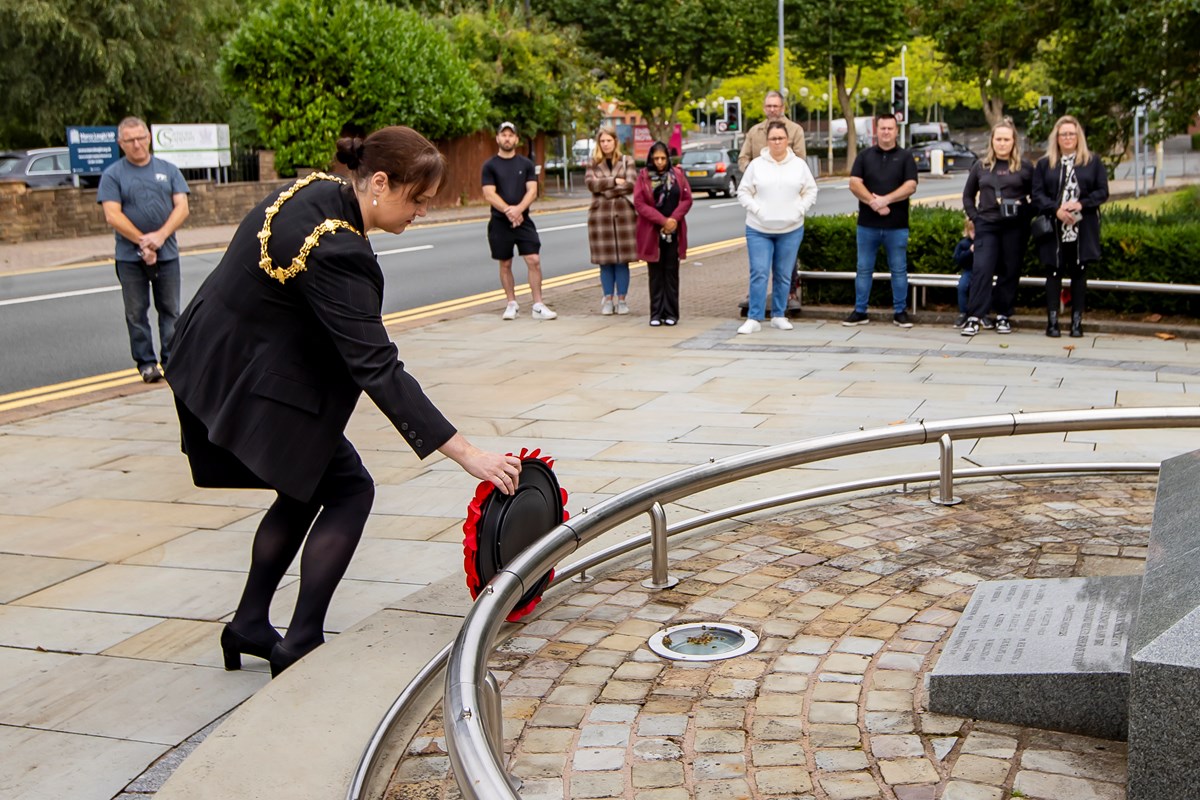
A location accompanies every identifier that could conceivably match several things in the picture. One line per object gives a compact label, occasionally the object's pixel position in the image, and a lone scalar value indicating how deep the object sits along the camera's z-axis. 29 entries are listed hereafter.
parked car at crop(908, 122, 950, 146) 66.50
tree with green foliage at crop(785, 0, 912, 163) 56.25
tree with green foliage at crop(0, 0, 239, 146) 31.50
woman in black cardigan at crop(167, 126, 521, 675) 3.74
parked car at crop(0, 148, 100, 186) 28.02
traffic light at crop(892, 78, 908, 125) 42.81
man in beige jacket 11.95
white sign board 29.66
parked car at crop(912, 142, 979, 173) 55.51
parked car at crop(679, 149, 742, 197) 38.47
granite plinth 2.94
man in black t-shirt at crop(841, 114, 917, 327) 11.77
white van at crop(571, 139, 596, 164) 60.06
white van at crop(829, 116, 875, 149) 68.96
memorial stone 3.48
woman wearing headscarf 12.10
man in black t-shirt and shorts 12.71
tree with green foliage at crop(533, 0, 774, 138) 56.69
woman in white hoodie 11.48
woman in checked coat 12.64
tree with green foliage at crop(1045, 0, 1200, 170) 14.48
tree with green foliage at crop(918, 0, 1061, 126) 16.78
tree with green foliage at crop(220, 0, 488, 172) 32.62
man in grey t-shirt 9.60
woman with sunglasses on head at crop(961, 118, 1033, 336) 11.05
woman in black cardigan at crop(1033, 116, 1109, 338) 10.83
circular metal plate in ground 4.16
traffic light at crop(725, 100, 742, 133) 46.28
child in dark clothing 11.48
